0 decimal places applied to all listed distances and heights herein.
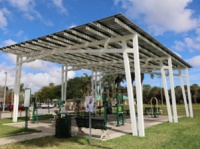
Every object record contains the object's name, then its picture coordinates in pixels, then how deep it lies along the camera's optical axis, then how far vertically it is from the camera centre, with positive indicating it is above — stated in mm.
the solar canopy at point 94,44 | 8555 +3382
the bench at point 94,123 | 7578 -783
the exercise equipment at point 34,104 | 13031 +128
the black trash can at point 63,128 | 7883 -933
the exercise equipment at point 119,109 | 11289 -346
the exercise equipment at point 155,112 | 16841 -844
